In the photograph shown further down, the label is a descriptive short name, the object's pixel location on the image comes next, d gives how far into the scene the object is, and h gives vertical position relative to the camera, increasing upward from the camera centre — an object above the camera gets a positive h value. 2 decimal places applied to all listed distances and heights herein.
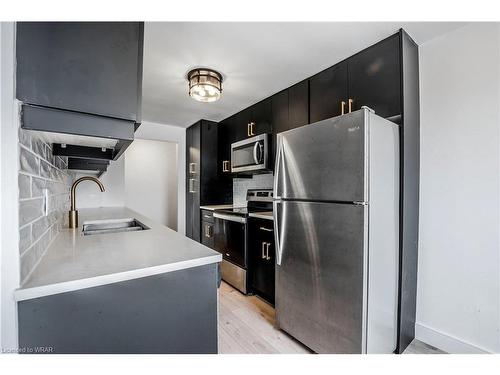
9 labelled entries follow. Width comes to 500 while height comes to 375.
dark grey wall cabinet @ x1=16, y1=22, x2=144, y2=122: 0.64 +0.37
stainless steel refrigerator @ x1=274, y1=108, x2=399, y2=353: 1.30 -0.29
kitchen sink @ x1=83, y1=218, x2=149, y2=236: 1.70 -0.31
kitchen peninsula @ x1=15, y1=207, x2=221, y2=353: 0.63 -0.35
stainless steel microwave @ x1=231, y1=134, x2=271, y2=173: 2.62 +0.40
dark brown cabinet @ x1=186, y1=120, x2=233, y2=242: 3.54 +0.19
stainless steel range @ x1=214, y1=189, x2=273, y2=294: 2.52 -0.59
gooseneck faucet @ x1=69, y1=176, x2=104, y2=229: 1.49 -0.18
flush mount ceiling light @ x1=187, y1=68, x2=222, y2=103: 1.99 +0.92
